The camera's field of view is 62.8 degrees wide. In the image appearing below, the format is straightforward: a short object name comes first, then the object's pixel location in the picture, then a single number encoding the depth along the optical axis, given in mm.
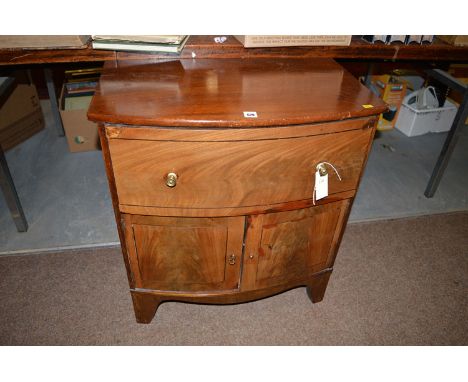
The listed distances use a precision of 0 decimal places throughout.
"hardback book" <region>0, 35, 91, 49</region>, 1131
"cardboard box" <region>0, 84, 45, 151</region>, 2263
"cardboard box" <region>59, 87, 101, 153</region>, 2199
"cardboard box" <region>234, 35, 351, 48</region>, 1218
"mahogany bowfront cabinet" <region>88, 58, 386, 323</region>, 930
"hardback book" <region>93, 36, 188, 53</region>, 1145
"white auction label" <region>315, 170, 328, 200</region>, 1050
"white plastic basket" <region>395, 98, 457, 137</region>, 2592
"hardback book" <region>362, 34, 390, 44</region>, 1400
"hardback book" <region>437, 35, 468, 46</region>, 1422
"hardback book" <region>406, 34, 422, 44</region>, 1426
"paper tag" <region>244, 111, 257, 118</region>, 917
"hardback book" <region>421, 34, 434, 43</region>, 1446
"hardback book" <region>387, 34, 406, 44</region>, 1420
